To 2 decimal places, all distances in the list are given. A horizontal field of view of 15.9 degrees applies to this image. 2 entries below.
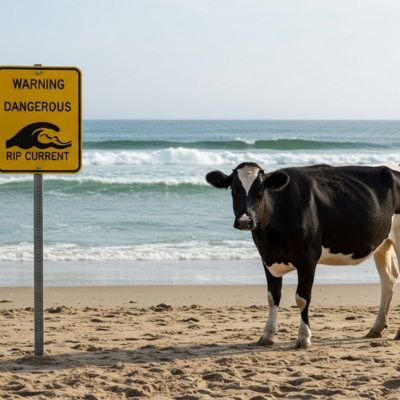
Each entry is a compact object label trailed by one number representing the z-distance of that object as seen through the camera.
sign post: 11.68
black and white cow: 12.43
